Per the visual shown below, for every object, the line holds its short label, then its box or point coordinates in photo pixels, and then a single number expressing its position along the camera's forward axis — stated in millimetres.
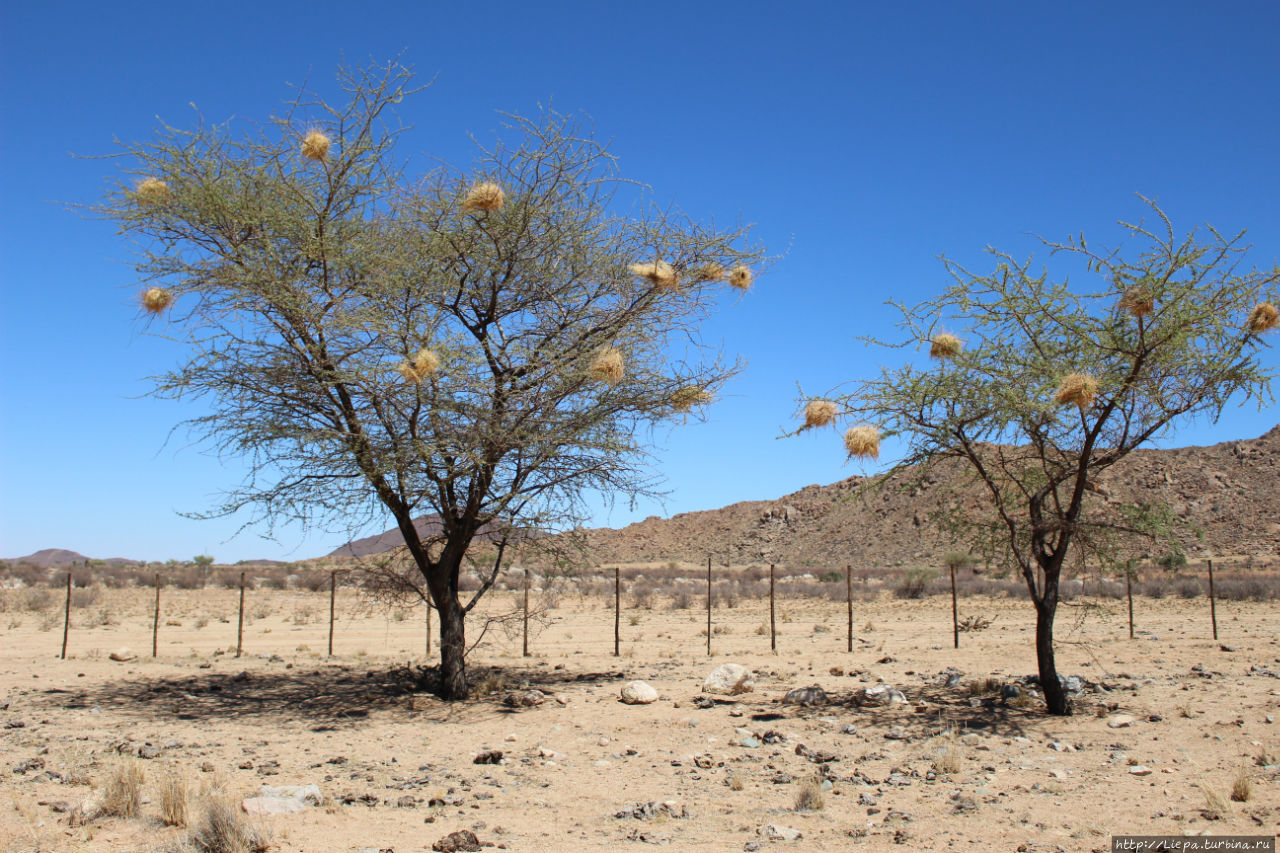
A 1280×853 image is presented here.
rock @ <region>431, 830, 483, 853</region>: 7105
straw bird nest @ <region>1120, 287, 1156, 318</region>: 10906
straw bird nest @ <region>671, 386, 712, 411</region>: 14500
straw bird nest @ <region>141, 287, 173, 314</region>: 12555
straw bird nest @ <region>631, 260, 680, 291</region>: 12984
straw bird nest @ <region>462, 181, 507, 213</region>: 11617
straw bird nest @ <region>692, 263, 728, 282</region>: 14430
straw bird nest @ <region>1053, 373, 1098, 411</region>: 9898
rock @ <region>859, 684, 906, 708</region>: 13453
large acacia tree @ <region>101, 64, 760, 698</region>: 12695
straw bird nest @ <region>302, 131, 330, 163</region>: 11969
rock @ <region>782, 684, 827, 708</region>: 13555
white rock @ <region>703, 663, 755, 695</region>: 14438
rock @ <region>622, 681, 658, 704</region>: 13758
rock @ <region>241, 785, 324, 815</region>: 7922
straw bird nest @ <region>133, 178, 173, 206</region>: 12203
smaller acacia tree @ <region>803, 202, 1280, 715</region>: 11219
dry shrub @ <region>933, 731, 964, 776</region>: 9445
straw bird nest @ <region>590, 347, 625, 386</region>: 11555
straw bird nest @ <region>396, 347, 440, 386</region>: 11164
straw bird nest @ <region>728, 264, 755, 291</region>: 14227
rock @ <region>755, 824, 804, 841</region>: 7465
